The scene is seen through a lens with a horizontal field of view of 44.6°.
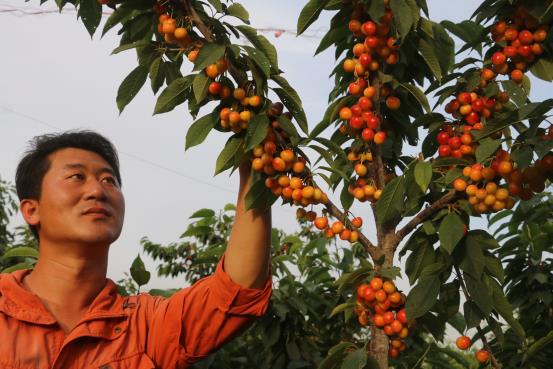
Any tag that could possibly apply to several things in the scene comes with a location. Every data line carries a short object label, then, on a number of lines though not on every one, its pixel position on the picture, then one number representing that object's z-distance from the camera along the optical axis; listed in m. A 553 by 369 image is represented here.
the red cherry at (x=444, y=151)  2.06
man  2.03
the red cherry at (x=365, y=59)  1.98
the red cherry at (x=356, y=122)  1.98
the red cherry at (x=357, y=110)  2.00
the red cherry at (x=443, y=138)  2.10
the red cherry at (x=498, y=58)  2.10
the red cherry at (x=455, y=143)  2.04
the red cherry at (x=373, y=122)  1.96
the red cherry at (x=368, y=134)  1.96
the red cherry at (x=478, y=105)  2.08
